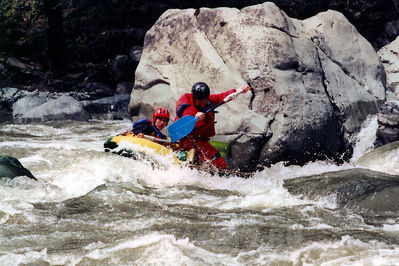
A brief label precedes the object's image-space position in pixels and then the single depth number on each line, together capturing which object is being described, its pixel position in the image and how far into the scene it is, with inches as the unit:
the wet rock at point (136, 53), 1258.0
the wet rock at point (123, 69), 1237.7
